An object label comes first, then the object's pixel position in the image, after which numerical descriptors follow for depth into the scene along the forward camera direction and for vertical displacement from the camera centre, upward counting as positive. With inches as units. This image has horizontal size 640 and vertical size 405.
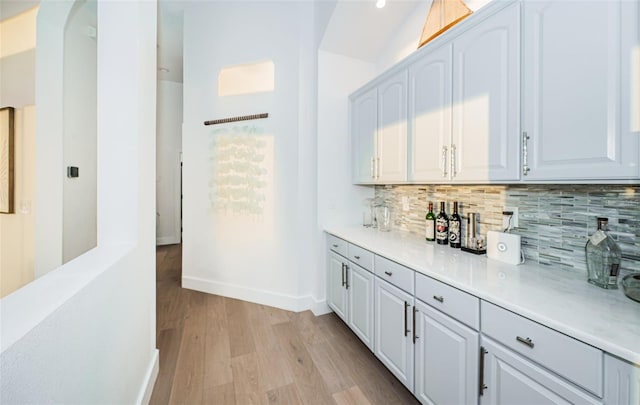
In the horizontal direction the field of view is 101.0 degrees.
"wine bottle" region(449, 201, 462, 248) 72.9 -7.8
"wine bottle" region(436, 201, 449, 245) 76.6 -7.6
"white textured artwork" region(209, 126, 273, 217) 117.0 +14.1
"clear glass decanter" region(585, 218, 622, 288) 43.0 -9.3
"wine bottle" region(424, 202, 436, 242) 80.4 -7.5
